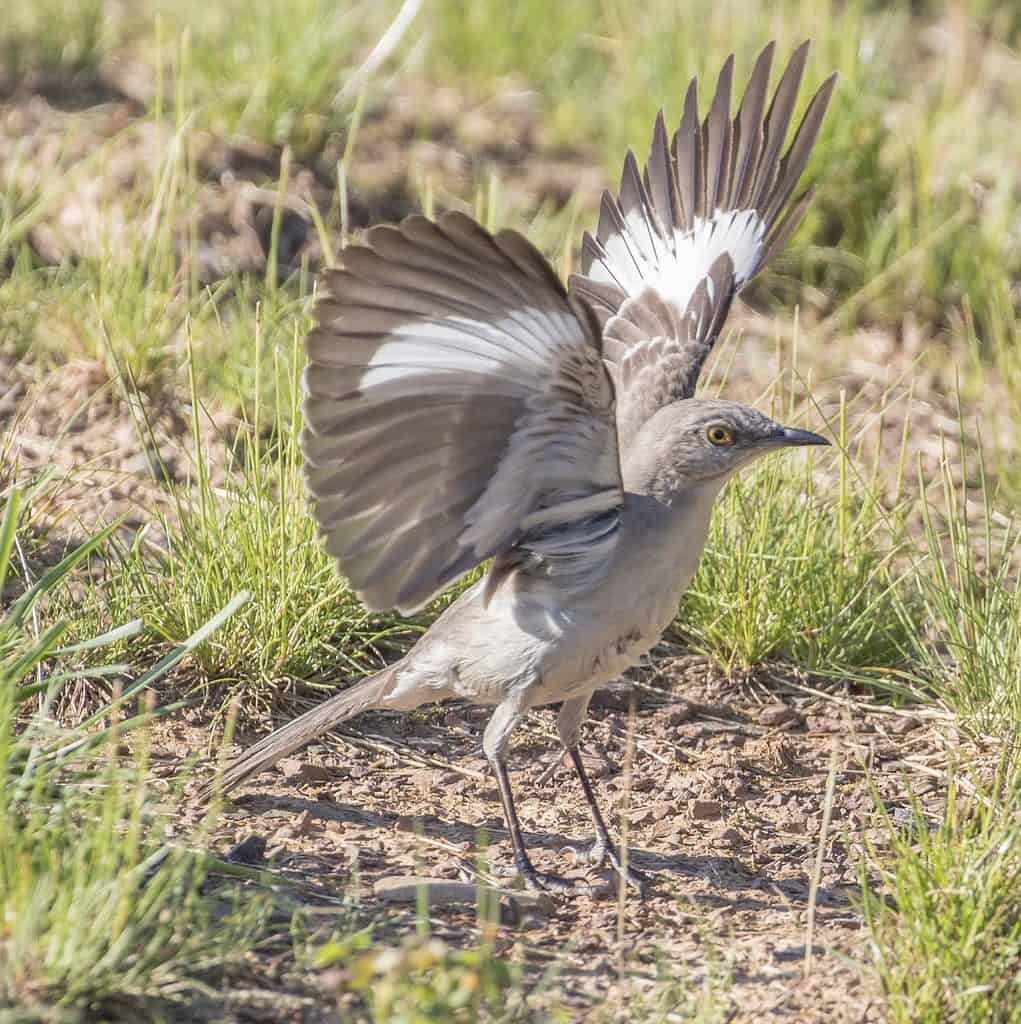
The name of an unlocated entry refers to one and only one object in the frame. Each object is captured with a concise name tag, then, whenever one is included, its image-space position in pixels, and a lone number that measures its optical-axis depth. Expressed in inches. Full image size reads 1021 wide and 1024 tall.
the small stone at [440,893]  319.6
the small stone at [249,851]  325.4
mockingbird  297.7
